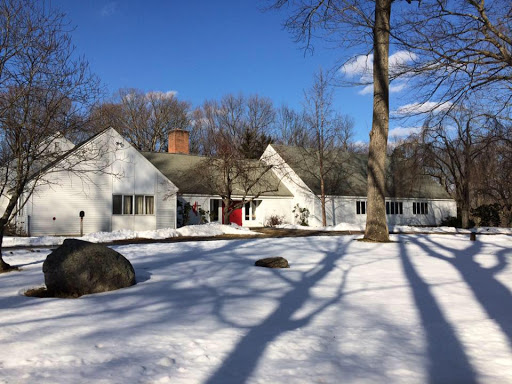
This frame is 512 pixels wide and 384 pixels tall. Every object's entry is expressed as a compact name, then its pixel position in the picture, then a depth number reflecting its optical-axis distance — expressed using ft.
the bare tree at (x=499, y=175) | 78.33
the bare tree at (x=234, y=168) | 80.84
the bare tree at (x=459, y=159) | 91.40
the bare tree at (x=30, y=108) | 30.66
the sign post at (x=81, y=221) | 69.67
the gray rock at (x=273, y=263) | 30.83
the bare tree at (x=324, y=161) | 101.60
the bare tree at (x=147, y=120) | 160.66
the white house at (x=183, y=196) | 74.74
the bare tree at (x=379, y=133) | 47.09
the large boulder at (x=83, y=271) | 23.71
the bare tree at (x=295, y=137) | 179.32
